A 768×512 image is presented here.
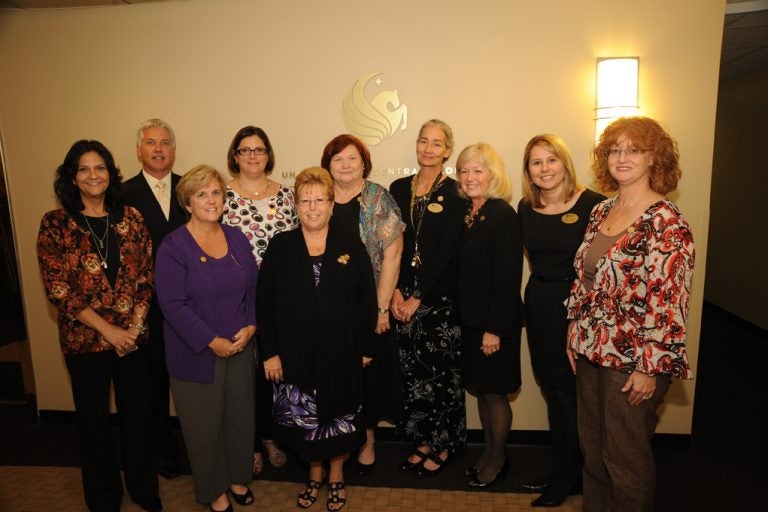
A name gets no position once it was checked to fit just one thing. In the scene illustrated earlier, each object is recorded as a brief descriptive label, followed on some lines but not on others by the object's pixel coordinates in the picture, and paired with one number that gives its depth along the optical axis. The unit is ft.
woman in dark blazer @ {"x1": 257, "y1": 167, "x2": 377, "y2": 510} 8.05
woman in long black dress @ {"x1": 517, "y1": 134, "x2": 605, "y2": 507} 8.24
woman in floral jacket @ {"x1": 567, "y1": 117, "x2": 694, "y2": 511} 6.21
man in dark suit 9.64
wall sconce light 10.07
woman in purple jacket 7.92
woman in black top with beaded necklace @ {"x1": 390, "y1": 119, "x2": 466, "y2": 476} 9.30
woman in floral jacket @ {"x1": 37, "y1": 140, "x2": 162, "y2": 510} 7.93
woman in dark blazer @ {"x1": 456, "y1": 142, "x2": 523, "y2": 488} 8.71
